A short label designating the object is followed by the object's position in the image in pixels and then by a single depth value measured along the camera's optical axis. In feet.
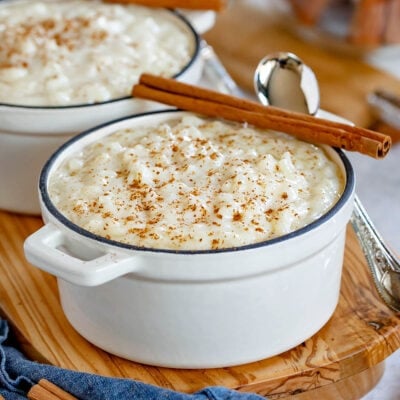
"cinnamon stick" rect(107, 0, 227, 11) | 2.12
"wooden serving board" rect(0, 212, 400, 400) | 1.61
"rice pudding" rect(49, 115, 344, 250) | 1.58
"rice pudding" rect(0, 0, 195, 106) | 1.90
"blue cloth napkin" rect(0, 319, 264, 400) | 1.55
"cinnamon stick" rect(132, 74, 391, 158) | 1.71
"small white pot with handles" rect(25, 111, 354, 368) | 1.53
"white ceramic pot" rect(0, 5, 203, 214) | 1.84
